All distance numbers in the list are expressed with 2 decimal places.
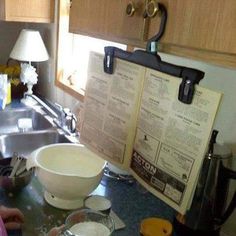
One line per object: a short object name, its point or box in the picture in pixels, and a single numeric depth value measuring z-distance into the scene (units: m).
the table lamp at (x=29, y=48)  1.98
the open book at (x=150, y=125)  0.65
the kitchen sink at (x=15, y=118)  2.00
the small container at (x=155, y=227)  0.83
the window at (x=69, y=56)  1.97
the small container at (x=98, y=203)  0.98
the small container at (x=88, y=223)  0.82
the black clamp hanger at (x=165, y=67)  0.57
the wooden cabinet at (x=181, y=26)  0.45
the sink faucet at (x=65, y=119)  1.72
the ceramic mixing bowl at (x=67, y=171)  0.90
